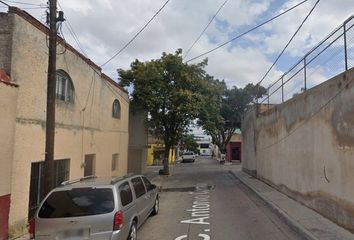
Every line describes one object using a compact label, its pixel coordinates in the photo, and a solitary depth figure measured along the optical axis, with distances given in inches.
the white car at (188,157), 2349.9
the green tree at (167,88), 1106.7
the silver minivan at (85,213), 284.7
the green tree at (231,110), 2001.7
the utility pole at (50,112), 396.8
